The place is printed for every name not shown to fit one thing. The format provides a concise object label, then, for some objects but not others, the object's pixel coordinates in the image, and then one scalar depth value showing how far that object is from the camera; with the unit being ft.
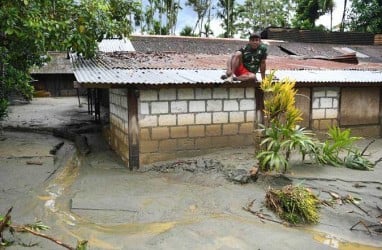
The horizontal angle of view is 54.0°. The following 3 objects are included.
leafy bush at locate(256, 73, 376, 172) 22.20
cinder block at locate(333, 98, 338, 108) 33.01
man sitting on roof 26.81
